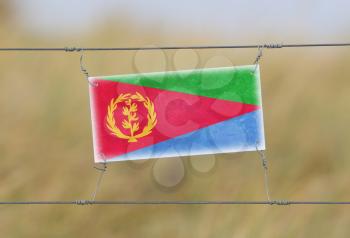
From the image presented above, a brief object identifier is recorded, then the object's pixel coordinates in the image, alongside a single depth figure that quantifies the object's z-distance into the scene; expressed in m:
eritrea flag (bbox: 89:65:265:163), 7.38
